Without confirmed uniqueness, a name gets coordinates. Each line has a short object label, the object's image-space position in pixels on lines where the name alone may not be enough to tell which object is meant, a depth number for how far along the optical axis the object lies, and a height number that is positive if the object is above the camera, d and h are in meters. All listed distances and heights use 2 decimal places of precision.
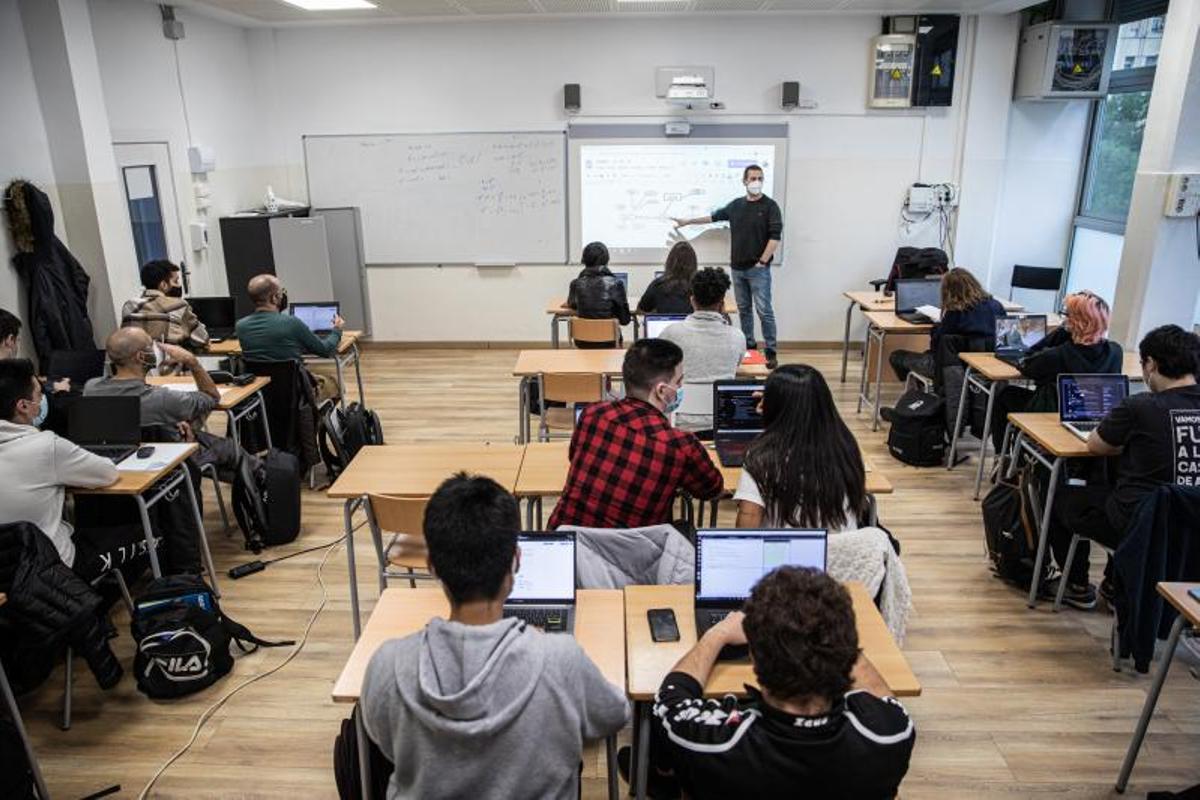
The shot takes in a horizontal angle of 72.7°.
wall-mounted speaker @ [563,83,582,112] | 7.61 +0.65
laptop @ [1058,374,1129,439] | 3.85 -1.07
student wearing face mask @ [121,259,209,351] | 5.04 -0.83
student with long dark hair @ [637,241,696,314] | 5.86 -0.84
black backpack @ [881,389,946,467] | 5.34 -1.68
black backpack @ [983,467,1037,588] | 3.84 -1.68
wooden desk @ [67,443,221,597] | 3.31 -1.31
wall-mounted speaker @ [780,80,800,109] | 7.45 +0.64
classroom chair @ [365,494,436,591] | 2.95 -1.32
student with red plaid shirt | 2.71 -0.94
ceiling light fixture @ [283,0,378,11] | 6.50 +1.31
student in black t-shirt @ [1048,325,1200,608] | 3.06 -1.01
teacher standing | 7.35 -0.70
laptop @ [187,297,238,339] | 5.75 -0.96
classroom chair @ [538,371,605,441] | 4.68 -1.22
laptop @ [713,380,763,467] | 3.46 -1.03
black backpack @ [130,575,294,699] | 3.19 -1.78
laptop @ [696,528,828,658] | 2.25 -1.05
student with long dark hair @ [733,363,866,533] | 2.47 -0.89
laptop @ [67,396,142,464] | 3.60 -1.07
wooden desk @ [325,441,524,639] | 3.27 -1.22
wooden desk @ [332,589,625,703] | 2.09 -1.23
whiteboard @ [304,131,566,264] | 7.90 -0.21
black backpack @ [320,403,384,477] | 4.99 -1.57
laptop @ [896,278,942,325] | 6.03 -0.93
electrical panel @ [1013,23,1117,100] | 6.80 +0.84
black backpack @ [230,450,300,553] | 4.35 -1.70
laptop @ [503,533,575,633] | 2.35 -1.15
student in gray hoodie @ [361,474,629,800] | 1.48 -0.93
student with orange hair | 4.15 -0.96
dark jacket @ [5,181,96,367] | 5.04 -0.60
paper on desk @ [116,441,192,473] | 3.48 -1.20
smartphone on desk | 2.22 -1.22
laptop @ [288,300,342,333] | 5.71 -0.96
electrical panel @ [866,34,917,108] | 7.30 +0.83
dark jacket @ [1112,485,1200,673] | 2.80 -1.33
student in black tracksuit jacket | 1.48 -1.00
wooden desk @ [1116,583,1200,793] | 2.35 -1.42
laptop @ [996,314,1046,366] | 5.14 -1.03
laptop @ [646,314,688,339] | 5.09 -0.94
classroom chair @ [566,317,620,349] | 5.81 -1.14
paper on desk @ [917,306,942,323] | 5.86 -1.03
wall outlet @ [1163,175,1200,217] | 4.93 -0.21
